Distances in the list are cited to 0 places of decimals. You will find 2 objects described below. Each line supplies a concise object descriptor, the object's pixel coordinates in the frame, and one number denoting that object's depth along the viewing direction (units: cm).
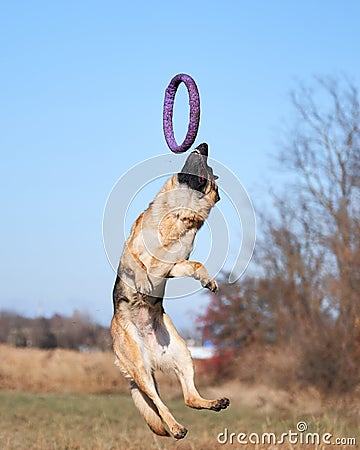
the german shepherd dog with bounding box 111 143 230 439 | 1580
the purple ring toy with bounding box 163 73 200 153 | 1546
